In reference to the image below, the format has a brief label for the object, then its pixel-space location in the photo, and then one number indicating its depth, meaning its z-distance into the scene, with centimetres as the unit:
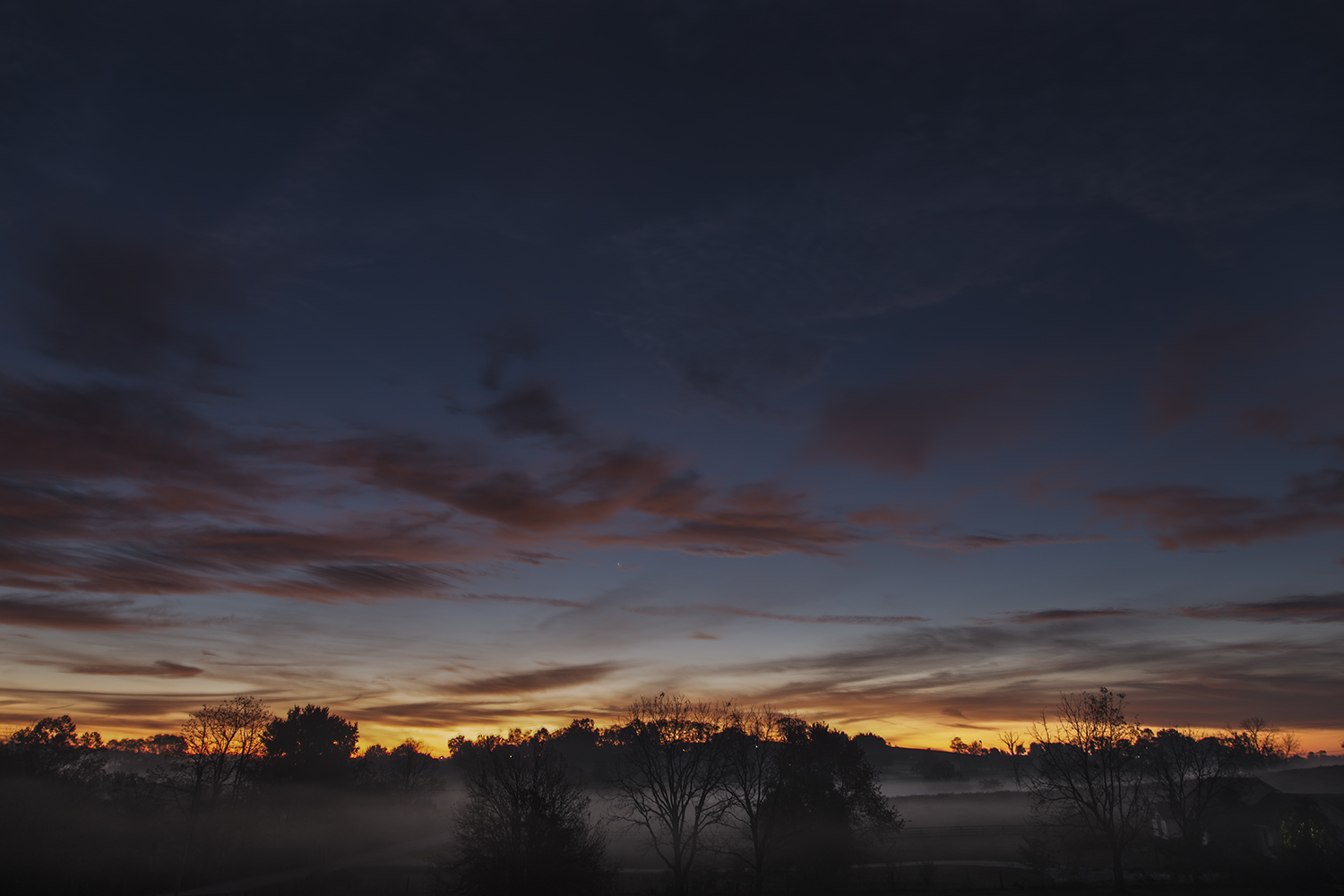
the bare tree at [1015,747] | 7178
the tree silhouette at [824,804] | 6075
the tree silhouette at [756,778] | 6071
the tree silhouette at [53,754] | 7312
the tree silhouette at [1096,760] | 5772
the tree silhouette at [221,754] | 7838
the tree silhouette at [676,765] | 6178
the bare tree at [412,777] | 10819
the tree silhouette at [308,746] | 8650
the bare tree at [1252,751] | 7667
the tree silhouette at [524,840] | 3941
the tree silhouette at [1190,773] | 6244
